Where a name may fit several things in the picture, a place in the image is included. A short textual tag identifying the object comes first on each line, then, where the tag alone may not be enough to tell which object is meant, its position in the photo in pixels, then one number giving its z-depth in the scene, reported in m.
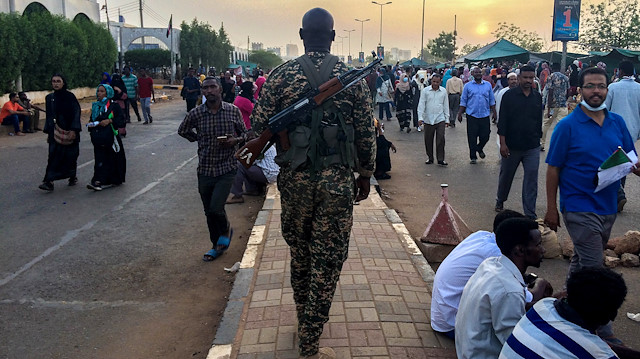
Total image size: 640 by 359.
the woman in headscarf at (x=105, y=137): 8.73
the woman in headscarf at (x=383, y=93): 19.22
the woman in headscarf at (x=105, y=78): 14.53
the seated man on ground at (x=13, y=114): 15.27
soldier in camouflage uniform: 3.06
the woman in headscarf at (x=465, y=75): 23.39
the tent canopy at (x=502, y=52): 26.95
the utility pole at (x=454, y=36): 72.11
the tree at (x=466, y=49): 91.55
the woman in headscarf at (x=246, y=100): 8.12
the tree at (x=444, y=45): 76.25
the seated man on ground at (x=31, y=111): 15.74
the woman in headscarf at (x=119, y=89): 16.14
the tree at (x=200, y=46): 52.00
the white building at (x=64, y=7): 22.89
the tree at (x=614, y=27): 37.38
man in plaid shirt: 5.57
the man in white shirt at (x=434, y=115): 10.87
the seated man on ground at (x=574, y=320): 2.27
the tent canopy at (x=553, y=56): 30.49
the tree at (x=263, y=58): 110.53
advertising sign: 23.91
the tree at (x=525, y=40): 64.25
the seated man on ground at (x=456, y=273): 3.46
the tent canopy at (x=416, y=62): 45.81
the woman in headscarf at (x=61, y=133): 8.51
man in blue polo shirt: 3.80
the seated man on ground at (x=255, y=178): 8.14
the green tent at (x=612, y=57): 24.41
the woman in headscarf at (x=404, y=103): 16.55
